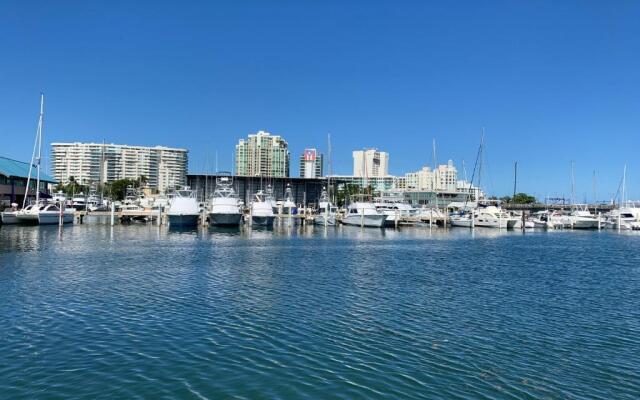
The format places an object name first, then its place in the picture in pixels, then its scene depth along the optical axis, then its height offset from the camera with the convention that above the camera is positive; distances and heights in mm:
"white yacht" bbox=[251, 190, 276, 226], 104938 -685
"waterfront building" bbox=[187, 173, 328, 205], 195625 +7809
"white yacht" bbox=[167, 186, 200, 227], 96188 -359
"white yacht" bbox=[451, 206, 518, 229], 119250 -1666
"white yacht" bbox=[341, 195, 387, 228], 111562 -986
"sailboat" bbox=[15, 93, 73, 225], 87812 -737
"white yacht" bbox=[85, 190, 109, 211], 148050 +1628
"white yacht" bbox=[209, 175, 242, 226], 97750 -318
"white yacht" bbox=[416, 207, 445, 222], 128375 -775
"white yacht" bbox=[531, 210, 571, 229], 127750 -2235
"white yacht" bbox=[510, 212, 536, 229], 123062 -2476
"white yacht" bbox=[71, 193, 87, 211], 152100 +1879
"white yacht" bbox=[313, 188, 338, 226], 119050 -1639
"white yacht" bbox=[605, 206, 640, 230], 129200 -1342
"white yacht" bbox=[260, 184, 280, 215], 140800 +1045
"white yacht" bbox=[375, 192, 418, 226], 118588 +436
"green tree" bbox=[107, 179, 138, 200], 193712 +7668
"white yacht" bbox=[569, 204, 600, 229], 130000 -1924
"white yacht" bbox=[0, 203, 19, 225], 85562 -1420
